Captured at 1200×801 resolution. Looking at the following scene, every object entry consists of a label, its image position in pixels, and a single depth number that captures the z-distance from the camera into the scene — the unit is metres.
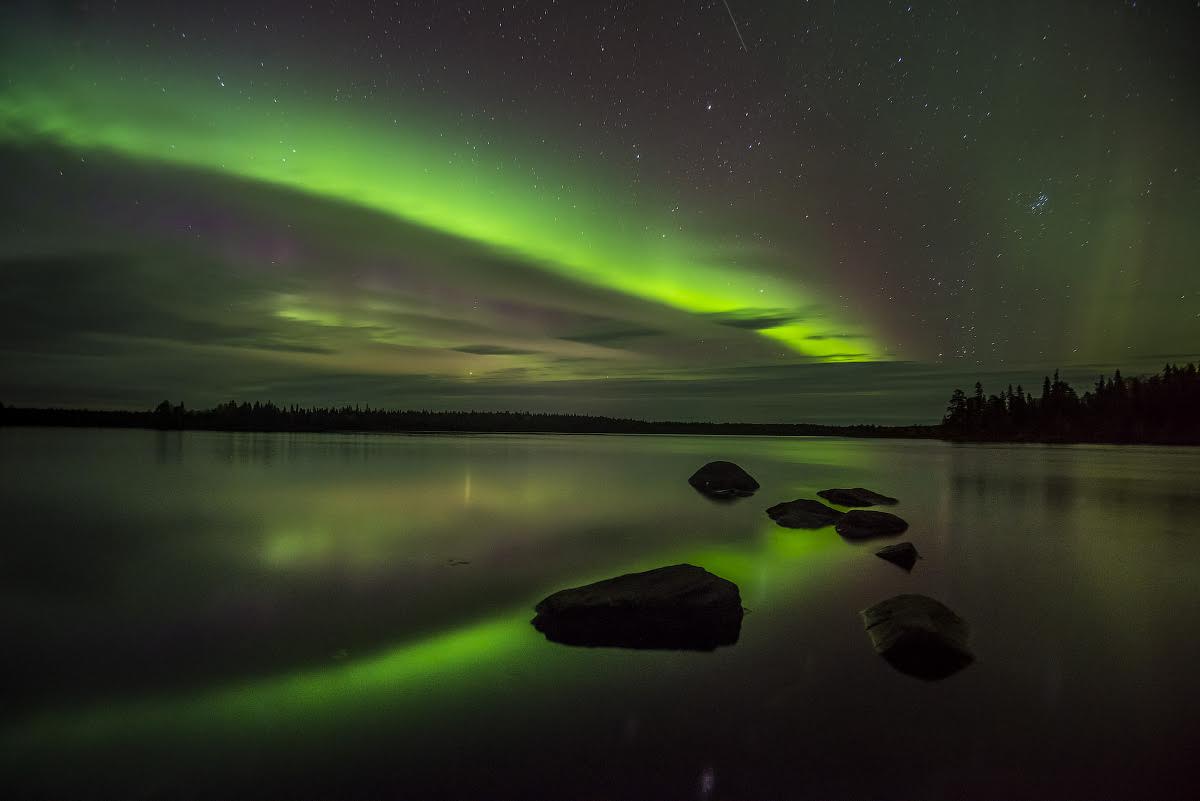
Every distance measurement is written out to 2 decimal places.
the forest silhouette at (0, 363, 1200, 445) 109.75
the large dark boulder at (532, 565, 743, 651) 7.96
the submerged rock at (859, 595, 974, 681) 7.32
